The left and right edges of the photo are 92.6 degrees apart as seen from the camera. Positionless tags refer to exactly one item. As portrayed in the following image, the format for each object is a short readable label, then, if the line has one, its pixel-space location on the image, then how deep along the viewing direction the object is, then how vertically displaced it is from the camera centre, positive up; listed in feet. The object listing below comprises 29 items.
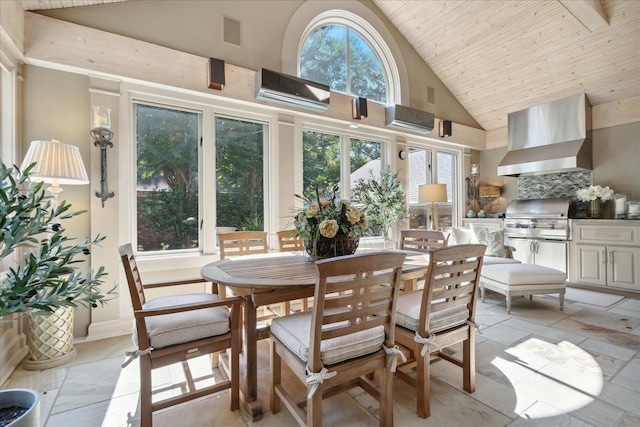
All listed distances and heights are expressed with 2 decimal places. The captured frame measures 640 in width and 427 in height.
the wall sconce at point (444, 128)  17.58 +4.80
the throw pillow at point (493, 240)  13.97 -1.33
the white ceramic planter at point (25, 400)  3.99 -2.56
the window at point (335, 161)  13.85 +2.51
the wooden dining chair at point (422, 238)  9.63 -0.94
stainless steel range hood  15.26 +3.87
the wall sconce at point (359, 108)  14.26 +4.88
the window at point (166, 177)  10.20 +1.22
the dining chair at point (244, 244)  9.17 -1.01
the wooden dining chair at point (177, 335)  5.17 -2.23
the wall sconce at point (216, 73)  10.52 +4.83
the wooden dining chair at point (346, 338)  4.42 -2.05
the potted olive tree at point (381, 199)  15.12 +0.63
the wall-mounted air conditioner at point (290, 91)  11.19 +4.68
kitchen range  15.15 -0.99
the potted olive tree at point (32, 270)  3.24 -0.66
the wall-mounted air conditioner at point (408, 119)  15.10 +4.73
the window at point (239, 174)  11.59 +1.51
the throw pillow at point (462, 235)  14.85 -1.17
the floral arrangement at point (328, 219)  6.84 -0.16
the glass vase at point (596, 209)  14.83 +0.09
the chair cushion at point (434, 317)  5.91 -2.09
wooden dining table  5.56 -1.34
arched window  13.83 +7.51
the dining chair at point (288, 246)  8.84 -1.19
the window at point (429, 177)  17.79 +2.11
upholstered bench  11.16 -2.58
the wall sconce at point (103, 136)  8.96 +2.28
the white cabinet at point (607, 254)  13.19 -1.95
